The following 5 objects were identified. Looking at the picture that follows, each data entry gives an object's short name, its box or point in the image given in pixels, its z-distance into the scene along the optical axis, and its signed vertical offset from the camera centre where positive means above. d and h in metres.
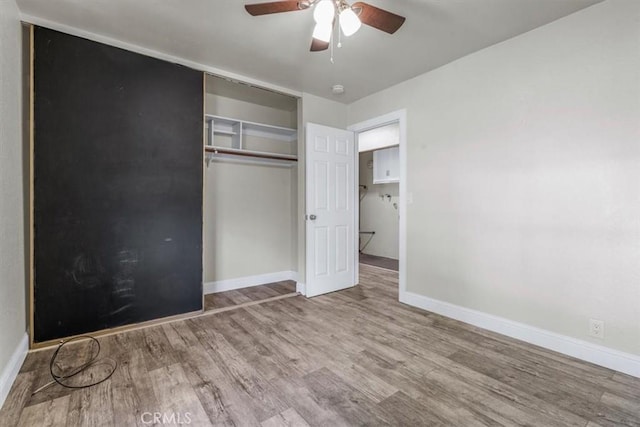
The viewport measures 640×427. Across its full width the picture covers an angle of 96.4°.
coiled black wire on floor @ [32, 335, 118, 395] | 1.84 -1.10
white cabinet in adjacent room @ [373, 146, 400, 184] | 5.87 +0.98
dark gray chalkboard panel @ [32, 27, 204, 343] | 2.25 +0.21
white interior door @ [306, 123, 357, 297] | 3.55 +0.03
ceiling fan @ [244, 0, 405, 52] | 1.68 +1.23
